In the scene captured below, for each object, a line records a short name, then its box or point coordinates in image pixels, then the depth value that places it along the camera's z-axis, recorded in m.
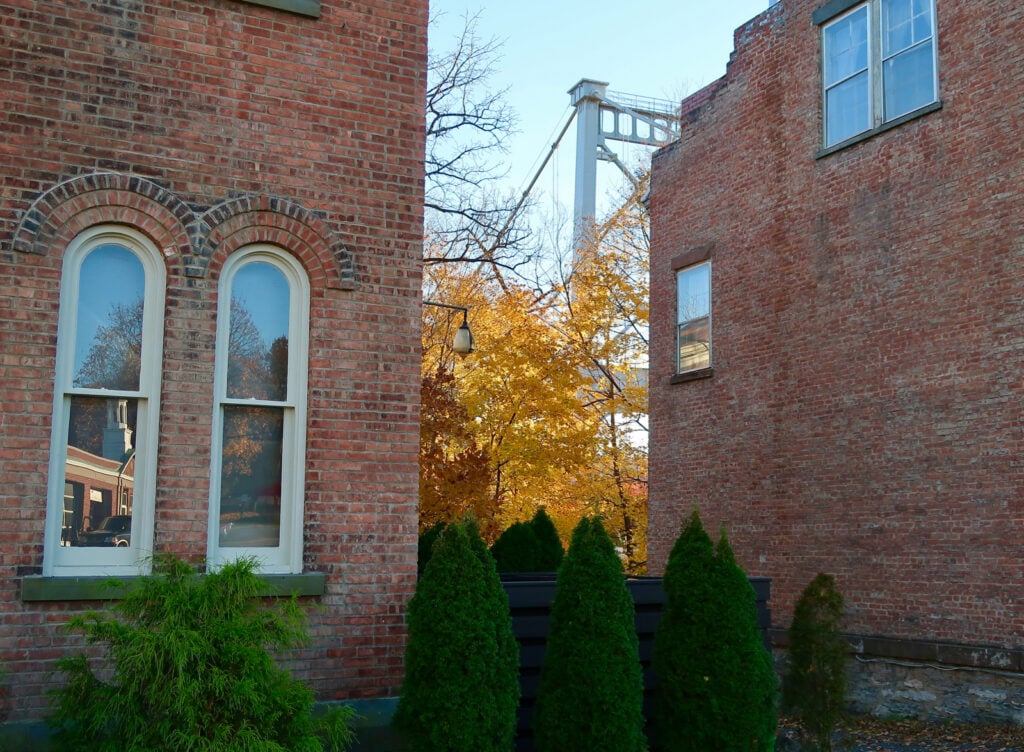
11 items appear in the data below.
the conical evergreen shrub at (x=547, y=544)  13.49
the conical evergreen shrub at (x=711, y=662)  7.77
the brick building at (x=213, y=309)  6.91
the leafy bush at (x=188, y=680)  5.67
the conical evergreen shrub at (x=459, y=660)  6.71
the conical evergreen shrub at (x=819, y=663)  8.62
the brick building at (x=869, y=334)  11.41
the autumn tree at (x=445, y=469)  15.69
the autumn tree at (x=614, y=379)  22.25
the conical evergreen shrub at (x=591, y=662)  7.29
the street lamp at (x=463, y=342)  15.38
